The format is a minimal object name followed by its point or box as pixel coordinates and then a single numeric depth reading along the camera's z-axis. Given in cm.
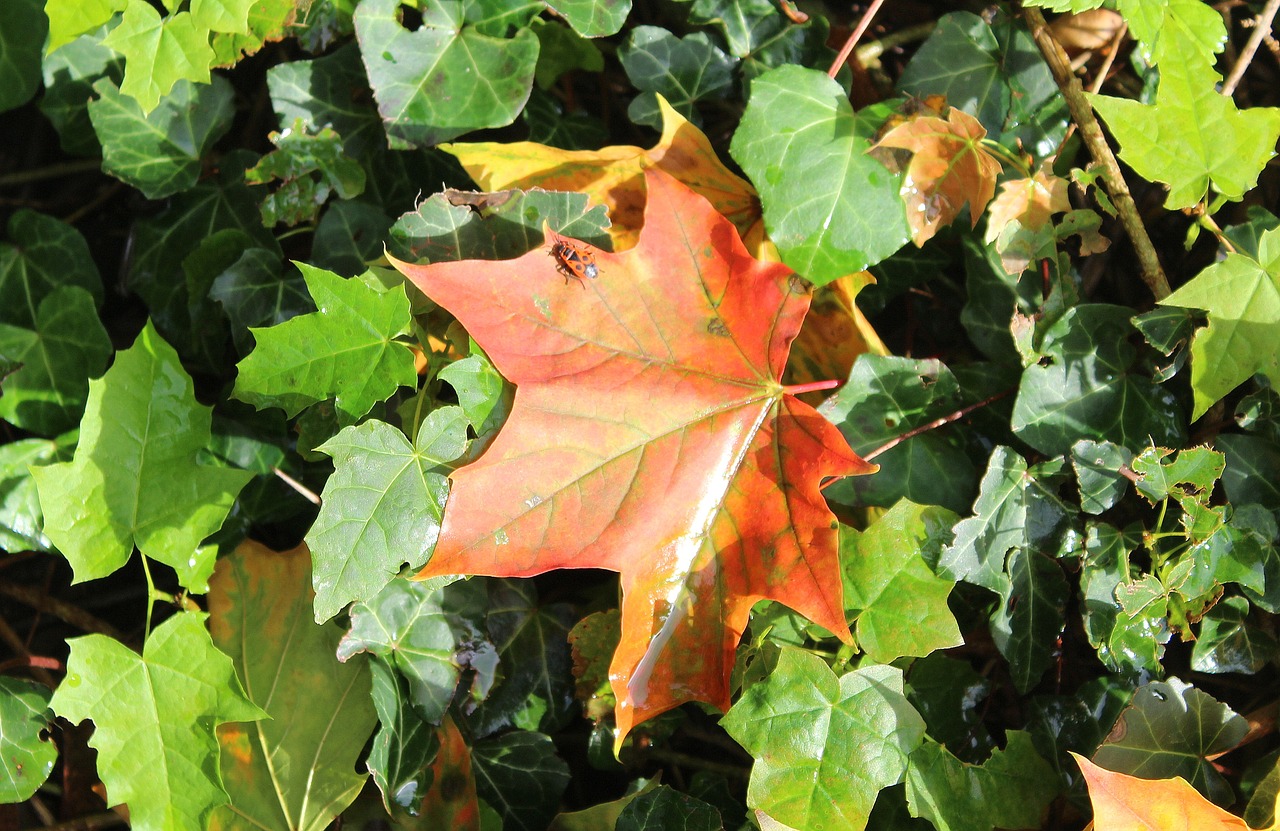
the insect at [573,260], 58
